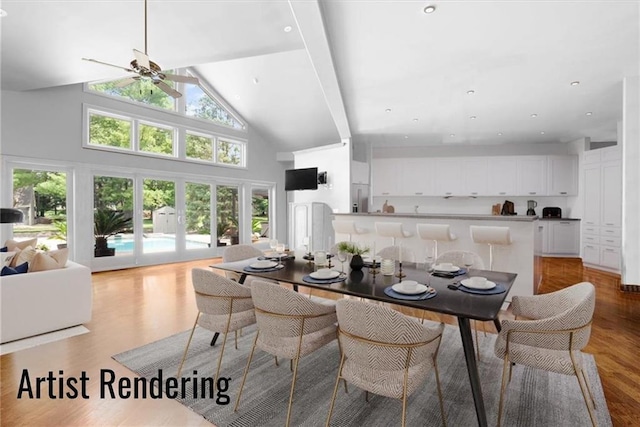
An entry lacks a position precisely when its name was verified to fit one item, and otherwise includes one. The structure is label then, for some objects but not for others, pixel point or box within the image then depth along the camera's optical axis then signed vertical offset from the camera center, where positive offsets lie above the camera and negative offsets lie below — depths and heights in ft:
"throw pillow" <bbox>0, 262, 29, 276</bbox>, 9.52 -1.87
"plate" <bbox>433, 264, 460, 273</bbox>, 7.95 -1.51
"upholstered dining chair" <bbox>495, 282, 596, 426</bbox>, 5.39 -2.34
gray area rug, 6.05 -3.99
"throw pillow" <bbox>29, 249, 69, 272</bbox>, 10.07 -1.70
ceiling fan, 8.97 +4.17
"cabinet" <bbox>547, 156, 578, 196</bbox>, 24.52 +2.69
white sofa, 9.21 -2.89
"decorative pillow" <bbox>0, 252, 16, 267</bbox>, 10.85 -1.79
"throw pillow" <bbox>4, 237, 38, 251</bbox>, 13.67 -1.56
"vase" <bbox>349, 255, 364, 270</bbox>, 8.20 -1.38
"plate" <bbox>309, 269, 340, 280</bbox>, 7.34 -1.53
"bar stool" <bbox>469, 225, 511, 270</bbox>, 12.41 -1.04
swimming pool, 21.08 -2.54
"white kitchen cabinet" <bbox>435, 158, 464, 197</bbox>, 26.61 +2.74
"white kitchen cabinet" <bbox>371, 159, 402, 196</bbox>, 27.73 +2.88
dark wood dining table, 5.34 -1.66
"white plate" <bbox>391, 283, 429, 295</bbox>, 6.06 -1.56
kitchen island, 12.84 -1.55
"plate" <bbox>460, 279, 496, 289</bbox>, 6.46 -1.57
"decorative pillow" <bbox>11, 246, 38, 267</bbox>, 10.59 -1.63
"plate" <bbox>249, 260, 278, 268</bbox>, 8.54 -1.51
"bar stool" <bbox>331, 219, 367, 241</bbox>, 17.49 -1.03
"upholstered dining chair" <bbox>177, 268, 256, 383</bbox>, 6.97 -2.08
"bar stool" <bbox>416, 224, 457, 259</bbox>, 13.88 -1.03
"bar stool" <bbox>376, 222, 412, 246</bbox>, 15.48 -1.03
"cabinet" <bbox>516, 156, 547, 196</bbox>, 25.00 +2.75
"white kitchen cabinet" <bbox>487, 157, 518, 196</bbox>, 25.53 +2.74
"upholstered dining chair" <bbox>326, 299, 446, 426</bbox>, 4.75 -2.17
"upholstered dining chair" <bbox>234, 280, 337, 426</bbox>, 5.82 -2.12
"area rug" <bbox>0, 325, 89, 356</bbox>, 8.95 -3.94
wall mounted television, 24.98 +2.46
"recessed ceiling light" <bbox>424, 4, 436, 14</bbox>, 9.64 +6.21
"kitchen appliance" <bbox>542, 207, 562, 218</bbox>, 25.36 -0.18
